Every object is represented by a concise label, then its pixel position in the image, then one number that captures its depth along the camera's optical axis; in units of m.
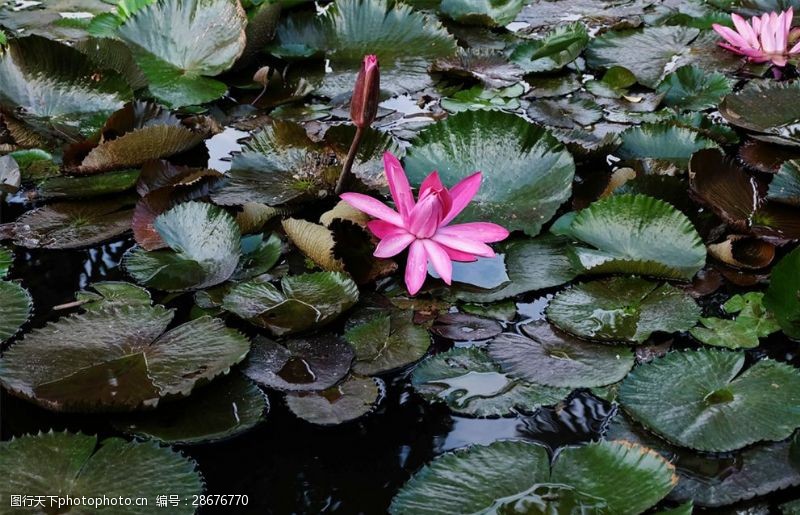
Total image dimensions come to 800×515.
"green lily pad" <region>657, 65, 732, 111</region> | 3.67
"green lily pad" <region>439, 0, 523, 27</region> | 3.90
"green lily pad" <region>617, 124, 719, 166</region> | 3.50
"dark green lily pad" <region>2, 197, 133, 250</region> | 3.41
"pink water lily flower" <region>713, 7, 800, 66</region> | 3.75
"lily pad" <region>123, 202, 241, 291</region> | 3.33
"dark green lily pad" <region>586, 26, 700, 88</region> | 3.77
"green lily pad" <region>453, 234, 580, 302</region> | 3.32
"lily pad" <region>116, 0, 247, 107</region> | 3.70
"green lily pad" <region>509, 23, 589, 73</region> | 3.74
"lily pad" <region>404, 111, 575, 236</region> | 3.40
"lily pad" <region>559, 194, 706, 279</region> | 3.32
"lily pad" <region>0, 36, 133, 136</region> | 3.60
